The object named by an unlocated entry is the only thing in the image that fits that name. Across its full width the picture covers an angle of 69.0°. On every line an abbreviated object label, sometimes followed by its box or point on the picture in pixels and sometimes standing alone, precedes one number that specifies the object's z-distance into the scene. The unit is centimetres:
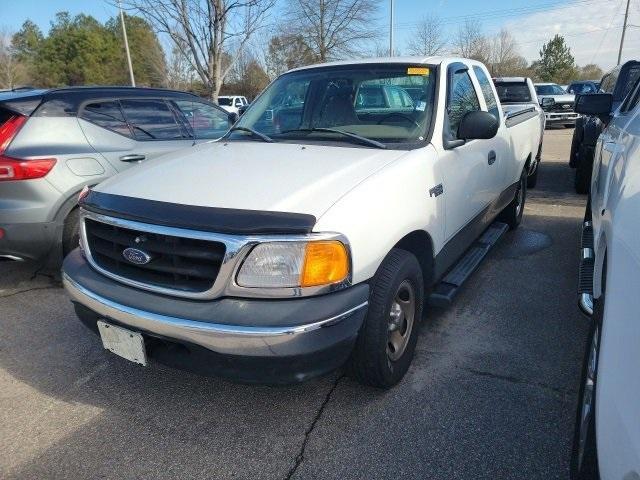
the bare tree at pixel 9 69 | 4294
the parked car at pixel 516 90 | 956
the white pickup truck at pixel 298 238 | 202
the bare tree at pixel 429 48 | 3278
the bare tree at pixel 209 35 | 1395
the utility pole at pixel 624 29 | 3716
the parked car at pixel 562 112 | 1752
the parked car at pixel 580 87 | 1989
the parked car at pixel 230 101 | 2677
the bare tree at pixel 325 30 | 2881
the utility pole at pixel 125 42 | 2277
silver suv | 375
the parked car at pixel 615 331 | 120
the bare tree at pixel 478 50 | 4038
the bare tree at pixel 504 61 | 4432
